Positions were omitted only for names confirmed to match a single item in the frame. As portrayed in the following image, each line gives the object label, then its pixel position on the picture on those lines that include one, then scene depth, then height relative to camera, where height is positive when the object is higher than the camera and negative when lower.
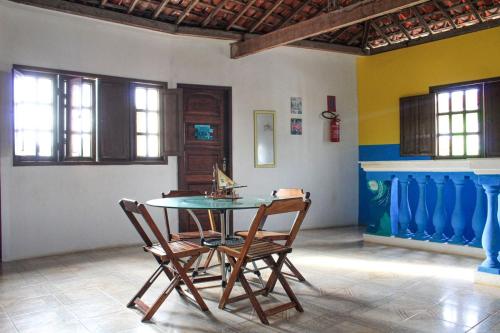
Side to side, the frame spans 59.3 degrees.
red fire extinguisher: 8.33 +0.90
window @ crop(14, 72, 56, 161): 5.68 +0.69
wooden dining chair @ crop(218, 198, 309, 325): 3.29 -0.70
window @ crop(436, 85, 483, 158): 6.95 +0.69
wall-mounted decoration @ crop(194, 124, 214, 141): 7.14 +0.57
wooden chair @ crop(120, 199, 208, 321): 3.37 -0.72
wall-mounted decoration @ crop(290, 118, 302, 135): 7.98 +0.73
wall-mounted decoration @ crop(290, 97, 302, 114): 7.98 +1.11
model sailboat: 4.20 -0.21
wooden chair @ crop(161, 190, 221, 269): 4.38 -0.69
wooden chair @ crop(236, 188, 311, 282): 3.90 -0.68
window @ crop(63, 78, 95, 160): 6.05 +0.70
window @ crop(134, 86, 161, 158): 6.68 +0.71
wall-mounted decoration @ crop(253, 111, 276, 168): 7.63 +0.48
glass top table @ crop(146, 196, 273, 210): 3.45 -0.31
